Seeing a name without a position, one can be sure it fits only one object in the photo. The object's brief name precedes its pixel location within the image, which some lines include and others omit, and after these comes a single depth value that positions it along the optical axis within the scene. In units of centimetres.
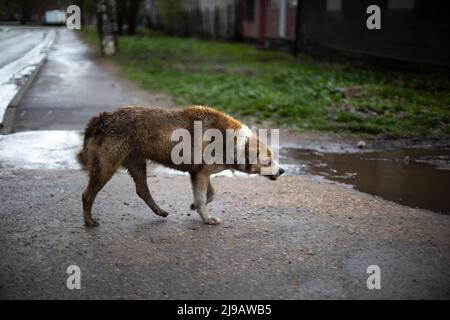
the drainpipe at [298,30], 2239
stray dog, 517
